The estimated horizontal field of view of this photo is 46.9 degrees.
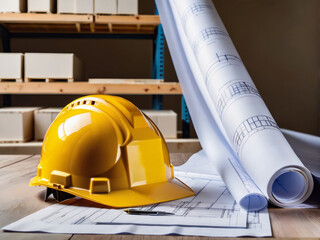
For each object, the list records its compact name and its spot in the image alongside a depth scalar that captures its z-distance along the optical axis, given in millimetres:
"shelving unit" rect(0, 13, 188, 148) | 2244
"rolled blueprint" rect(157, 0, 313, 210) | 917
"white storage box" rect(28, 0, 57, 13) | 2287
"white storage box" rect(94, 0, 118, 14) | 2299
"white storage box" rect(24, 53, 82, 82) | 2250
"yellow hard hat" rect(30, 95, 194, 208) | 866
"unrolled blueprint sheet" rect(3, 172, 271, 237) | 715
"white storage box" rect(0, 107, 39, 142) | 2125
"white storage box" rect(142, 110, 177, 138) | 2203
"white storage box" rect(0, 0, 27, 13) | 2278
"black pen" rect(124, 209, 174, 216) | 806
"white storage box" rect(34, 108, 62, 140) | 2209
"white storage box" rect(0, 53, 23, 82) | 2248
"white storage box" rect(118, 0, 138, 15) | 2312
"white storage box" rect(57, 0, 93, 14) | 2293
